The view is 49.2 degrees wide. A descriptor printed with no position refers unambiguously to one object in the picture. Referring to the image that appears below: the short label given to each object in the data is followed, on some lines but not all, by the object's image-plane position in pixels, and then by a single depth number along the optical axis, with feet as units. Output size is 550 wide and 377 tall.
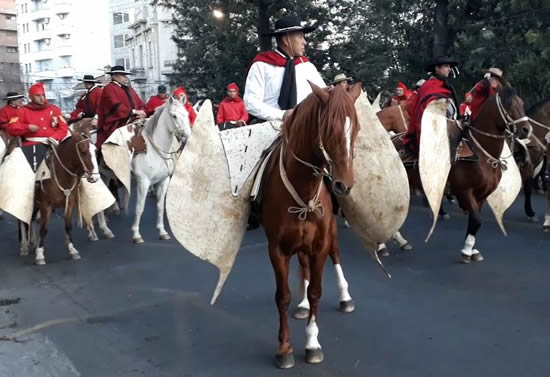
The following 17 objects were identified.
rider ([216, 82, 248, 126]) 51.11
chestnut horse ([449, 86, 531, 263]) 22.75
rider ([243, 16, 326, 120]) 16.28
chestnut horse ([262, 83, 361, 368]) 11.91
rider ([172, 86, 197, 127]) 32.59
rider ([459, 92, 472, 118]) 43.12
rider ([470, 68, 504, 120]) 25.50
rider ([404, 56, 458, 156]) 24.48
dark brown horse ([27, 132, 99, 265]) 26.23
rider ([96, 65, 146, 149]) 32.63
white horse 30.45
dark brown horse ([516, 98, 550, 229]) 31.73
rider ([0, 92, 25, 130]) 30.14
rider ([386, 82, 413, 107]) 44.21
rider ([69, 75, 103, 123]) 37.37
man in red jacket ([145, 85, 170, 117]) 47.90
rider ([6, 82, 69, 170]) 28.30
